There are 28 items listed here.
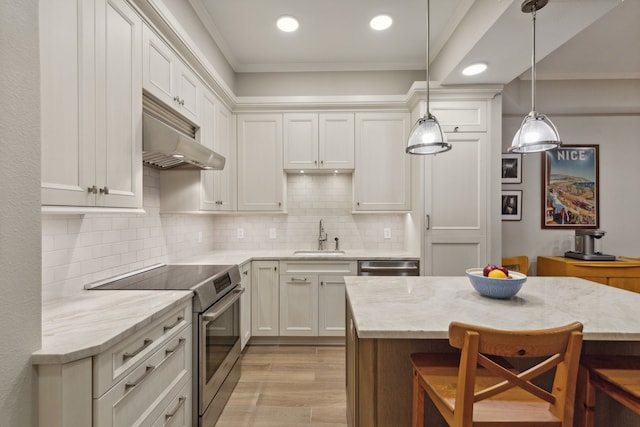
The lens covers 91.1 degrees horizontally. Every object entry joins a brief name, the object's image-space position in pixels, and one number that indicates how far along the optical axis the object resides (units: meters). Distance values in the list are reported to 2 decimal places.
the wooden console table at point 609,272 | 3.36
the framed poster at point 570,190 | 3.79
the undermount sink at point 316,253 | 3.41
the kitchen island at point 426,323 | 1.23
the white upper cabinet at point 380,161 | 3.39
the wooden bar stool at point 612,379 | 1.12
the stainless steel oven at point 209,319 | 1.79
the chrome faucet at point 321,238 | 3.67
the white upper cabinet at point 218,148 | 2.74
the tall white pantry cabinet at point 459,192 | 3.00
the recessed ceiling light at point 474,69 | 2.60
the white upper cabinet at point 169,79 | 1.85
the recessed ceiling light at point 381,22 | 2.76
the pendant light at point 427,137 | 1.80
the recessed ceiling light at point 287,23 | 2.77
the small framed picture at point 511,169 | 3.76
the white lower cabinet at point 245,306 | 2.88
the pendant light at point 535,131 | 1.76
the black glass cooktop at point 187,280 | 1.79
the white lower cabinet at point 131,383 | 0.99
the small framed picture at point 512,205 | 3.78
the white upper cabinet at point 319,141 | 3.41
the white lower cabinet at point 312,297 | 3.17
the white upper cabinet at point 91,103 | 1.17
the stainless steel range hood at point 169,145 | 1.80
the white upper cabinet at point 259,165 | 3.45
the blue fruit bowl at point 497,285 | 1.57
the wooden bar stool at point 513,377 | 1.00
